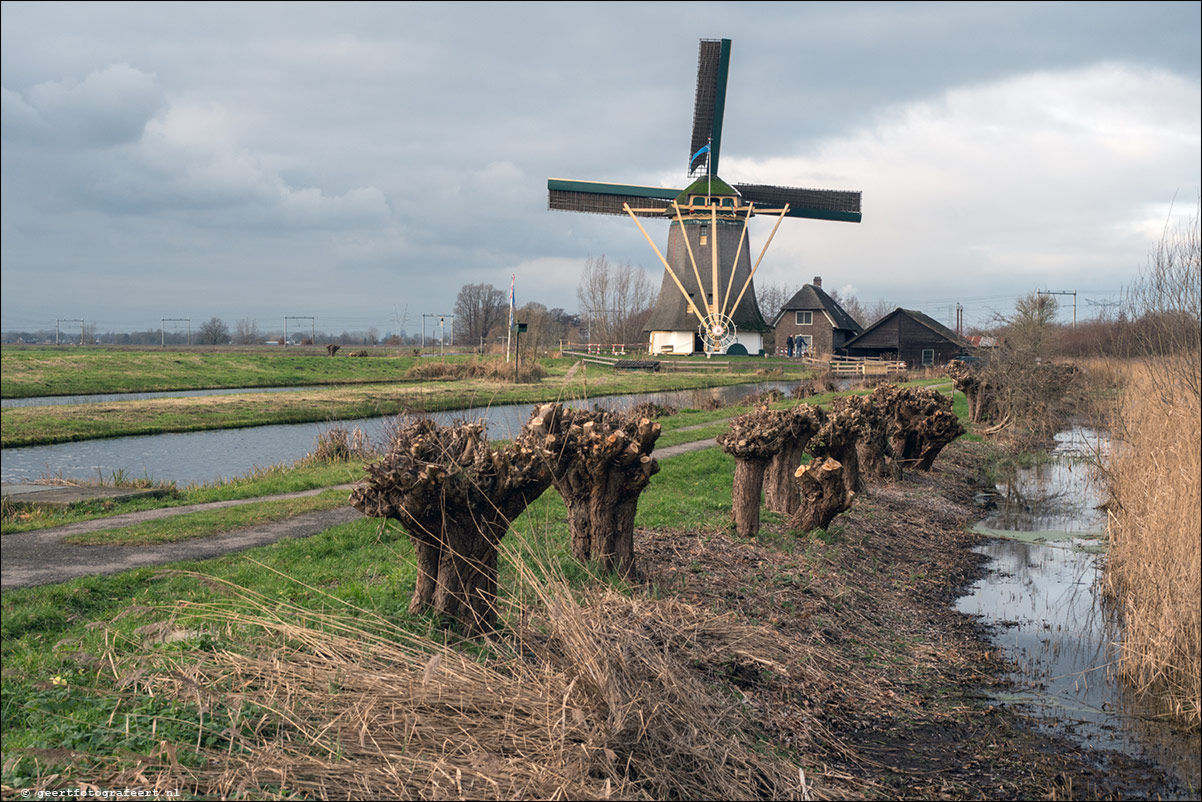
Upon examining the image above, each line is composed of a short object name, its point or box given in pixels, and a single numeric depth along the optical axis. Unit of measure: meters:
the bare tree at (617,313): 75.09
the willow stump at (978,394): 24.44
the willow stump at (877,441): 13.96
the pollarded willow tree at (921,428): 15.58
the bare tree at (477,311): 91.31
